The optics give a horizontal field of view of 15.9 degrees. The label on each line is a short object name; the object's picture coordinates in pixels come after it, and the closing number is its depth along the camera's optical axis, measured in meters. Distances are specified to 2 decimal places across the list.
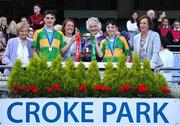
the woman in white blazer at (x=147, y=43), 9.94
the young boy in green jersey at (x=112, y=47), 9.95
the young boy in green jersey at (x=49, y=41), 9.83
